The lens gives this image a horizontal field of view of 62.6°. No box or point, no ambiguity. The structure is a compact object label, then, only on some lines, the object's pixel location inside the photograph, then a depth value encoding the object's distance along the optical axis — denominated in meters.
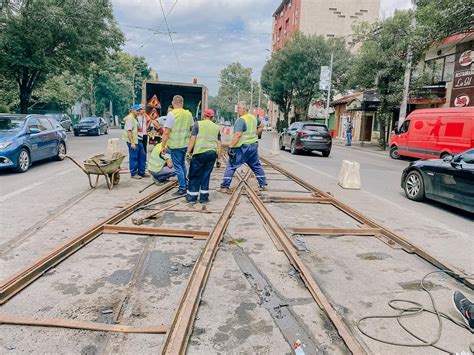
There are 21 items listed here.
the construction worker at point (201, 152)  7.10
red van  14.95
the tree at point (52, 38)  20.14
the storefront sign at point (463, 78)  21.84
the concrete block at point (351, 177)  10.01
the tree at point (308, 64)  38.59
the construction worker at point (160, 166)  8.62
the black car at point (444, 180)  7.26
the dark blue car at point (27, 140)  10.00
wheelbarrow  7.95
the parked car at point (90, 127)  27.78
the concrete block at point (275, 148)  18.39
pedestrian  29.64
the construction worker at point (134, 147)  9.20
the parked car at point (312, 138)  18.27
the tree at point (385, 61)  23.67
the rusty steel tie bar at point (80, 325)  2.91
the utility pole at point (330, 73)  33.62
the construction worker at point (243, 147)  8.45
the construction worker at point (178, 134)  7.71
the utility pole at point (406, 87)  21.39
